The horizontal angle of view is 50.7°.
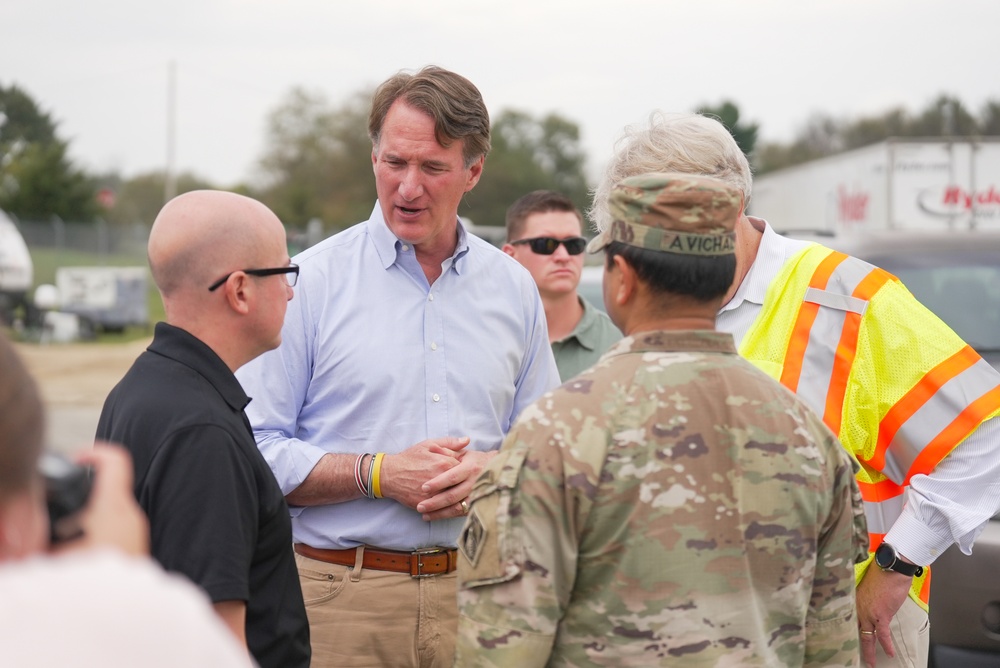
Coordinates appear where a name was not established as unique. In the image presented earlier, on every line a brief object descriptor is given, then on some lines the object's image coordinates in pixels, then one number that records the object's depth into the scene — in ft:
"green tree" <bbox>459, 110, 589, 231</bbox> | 207.00
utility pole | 161.17
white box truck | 51.26
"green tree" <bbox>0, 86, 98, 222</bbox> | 137.08
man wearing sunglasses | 17.90
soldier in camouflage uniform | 6.57
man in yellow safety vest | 9.12
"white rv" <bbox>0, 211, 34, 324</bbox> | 76.33
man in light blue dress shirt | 10.11
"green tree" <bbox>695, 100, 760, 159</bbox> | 59.62
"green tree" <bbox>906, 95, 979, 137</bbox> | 184.65
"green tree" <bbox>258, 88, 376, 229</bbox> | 208.54
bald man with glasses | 7.13
